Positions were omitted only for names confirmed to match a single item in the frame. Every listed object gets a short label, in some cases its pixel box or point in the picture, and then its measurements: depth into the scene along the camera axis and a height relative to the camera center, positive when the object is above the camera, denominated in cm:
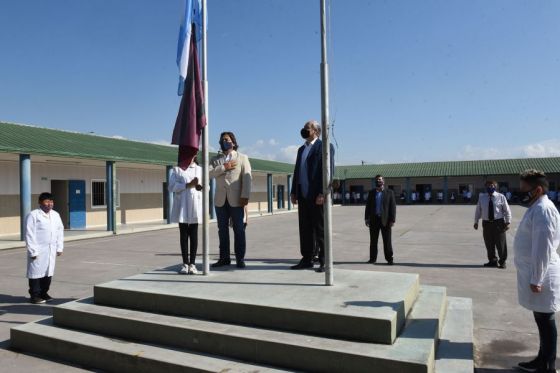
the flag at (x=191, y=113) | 539 +106
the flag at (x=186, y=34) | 537 +206
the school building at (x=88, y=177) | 1561 +99
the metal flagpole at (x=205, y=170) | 537 +32
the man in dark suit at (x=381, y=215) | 929 -50
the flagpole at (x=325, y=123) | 454 +75
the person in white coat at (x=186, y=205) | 575 -12
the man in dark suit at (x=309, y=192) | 556 +2
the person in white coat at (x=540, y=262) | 348 -62
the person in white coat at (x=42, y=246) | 617 -70
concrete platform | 371 -104
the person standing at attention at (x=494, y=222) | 888 -68
